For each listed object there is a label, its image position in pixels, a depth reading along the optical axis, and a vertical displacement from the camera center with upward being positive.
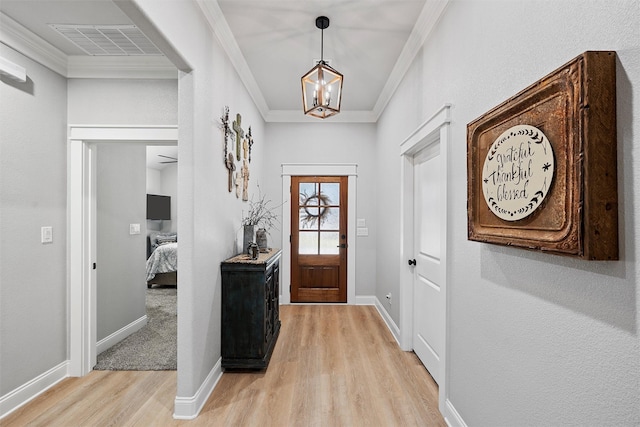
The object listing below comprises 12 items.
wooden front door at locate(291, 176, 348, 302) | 4.77 -0.41
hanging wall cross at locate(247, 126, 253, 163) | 3.64 +0.87
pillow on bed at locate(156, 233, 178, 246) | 6.66 -0.49
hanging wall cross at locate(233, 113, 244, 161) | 3.11 +0.82
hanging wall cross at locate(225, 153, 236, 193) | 2.85 +0.44
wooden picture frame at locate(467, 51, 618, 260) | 0.90 +0.16
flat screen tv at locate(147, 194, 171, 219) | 7.47 +0.21
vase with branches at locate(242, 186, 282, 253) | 3.24 -0.05
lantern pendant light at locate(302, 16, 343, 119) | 2.32 +0.95
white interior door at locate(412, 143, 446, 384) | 2.53 -0.35
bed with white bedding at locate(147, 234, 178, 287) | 5.54 -0.86
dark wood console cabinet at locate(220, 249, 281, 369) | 2.66 -0.81
